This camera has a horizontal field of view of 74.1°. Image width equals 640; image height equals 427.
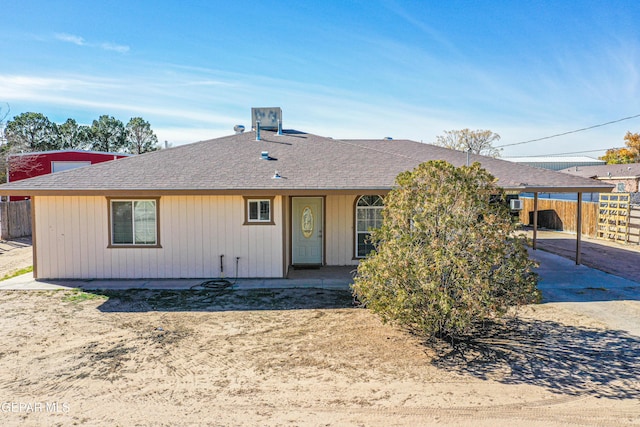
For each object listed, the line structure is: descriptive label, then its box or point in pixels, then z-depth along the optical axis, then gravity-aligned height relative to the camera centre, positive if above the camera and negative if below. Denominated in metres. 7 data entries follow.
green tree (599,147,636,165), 48.12 +5.26
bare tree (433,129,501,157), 48.53 +7.14
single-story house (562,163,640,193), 30.39 +2.13
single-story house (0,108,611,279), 10.32 -0.24
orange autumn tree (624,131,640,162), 48.75 +6.69
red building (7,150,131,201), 25.38 +2.47
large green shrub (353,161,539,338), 5.86 -0.79
